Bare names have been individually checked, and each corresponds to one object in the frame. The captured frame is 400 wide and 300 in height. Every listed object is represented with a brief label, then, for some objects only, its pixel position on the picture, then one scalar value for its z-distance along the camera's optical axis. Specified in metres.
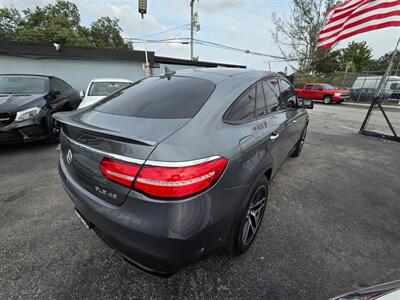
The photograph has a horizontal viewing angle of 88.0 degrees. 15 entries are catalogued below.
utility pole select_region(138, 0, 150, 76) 8.79
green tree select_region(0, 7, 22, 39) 26.02
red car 16.19
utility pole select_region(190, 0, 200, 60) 19.63
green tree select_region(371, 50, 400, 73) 35.12
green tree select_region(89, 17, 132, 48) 30.62
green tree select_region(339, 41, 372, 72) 34.68
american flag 4.88
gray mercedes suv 1.18
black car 3.79
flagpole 5.68
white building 9.99
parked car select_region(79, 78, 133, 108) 5.55
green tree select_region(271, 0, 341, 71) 23.86
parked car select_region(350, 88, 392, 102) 17.37
